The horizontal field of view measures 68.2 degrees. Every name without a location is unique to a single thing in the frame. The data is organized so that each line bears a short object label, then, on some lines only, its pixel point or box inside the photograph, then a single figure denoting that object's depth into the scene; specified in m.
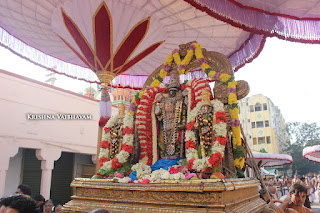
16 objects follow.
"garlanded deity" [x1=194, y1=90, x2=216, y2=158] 3.92
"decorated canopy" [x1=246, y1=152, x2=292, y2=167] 11.22
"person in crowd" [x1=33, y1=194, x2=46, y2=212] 6.37
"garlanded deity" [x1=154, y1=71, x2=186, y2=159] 4.54
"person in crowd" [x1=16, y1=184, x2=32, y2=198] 5.81
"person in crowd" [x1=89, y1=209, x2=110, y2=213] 1.56
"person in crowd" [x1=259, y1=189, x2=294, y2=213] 3.49
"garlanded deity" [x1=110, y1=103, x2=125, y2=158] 4.80
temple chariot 3.01
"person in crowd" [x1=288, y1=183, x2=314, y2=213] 3.46
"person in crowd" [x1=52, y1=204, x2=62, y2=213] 6.02
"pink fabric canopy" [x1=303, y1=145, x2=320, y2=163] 11.82
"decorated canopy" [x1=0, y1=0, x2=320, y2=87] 4.63
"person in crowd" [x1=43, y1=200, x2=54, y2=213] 6.09
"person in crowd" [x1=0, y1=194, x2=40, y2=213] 2.14
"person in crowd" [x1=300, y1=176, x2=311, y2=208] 6.76
